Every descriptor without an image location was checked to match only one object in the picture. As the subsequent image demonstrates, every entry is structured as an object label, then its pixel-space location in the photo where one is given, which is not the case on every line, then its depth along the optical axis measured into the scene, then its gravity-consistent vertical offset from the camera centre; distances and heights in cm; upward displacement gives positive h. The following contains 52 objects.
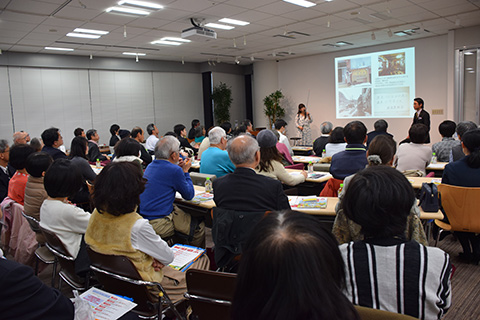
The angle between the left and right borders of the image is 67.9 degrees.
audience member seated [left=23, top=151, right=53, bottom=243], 348 -52
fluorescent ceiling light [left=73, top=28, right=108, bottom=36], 801 +222
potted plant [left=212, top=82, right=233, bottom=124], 1439 +84
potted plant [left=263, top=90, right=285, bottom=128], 1395 +57
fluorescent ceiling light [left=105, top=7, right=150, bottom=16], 651 +217
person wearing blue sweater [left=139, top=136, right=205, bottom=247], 342 -66
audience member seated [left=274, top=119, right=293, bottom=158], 752 -13
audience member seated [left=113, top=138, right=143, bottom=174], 459 -29
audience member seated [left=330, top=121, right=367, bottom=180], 399 -44
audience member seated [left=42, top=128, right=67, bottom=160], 563 -19
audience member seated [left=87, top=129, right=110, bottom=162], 767 -52
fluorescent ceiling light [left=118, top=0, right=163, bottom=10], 616 +216
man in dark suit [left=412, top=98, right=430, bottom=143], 885 -1
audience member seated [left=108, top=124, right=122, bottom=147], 966 -20
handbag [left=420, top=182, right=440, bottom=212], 311 -75
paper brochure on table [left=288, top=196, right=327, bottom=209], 344 -83
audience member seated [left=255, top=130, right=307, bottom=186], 407 -47
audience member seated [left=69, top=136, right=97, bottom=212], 482 -47
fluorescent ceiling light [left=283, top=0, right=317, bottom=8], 664 +218
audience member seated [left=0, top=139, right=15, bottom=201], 430 -50
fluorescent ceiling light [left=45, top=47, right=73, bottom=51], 1018 +230
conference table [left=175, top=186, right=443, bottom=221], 309 -85
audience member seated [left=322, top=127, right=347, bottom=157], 567 -41
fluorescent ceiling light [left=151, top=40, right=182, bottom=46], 973 +230
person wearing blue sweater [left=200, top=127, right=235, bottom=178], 482 -49
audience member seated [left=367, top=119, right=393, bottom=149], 644 -21
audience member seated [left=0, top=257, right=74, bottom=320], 122 -58
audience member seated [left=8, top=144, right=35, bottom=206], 398 -47
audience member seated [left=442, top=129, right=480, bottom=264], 346 -54
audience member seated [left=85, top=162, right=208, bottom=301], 222 -62
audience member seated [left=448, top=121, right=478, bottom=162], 479 -55
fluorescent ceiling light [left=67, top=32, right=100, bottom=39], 838 +224
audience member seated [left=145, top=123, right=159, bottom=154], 865 -32
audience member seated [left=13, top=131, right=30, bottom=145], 677 -10
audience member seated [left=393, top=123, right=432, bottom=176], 480 -52
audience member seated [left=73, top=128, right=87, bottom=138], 886 -6
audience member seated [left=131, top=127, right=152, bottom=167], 683 -58
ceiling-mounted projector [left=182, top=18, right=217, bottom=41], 739 +191
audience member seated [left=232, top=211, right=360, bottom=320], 77 -35
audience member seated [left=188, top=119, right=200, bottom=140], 1026 -3
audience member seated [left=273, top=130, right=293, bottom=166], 583 -53
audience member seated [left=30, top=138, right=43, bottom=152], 655 -22
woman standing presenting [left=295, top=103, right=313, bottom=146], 1197 -10
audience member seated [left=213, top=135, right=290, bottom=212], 266 -53
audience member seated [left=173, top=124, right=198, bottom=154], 813 -30
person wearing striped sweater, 143 -59
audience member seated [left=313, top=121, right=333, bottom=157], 703 -45
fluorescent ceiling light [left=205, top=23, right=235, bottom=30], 802 +221
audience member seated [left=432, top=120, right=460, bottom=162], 541 -47
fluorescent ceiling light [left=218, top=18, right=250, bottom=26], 770 +221
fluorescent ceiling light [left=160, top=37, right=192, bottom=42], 933 +228
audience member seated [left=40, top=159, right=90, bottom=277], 275 -65
